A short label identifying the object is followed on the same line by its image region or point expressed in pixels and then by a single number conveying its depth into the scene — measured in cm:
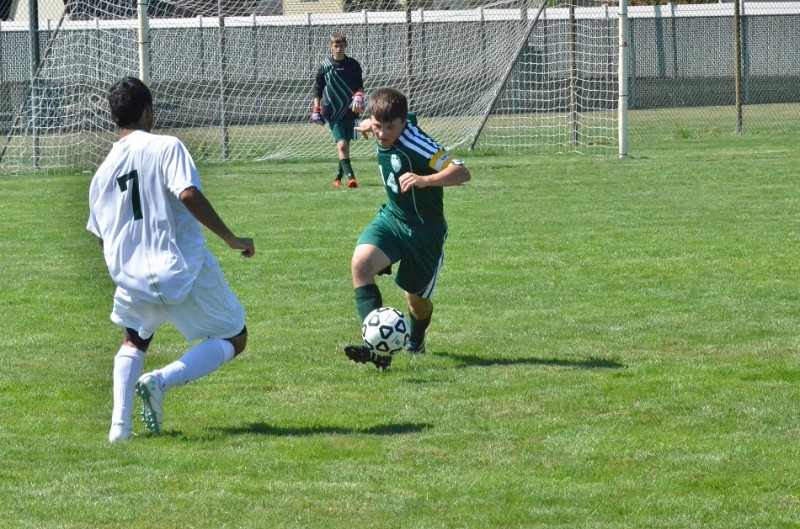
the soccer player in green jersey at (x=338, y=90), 3237
